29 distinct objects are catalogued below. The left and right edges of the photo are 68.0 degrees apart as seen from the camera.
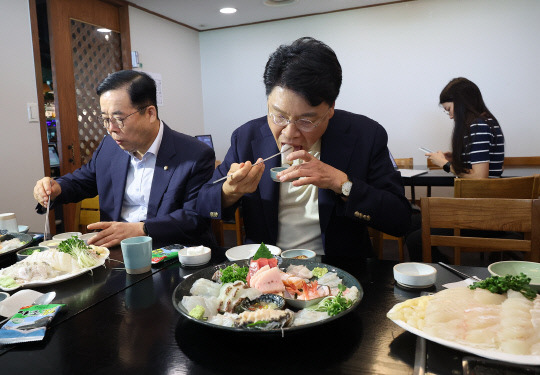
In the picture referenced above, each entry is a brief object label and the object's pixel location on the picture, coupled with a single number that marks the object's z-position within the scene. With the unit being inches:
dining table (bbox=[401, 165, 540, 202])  129.3
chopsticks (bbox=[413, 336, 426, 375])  27.4
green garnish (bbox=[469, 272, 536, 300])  33.2
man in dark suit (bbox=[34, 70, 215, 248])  77.1
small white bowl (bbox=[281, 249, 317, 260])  52.5
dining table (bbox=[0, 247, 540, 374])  28.7
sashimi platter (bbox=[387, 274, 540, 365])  26.7
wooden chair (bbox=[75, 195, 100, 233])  94.2
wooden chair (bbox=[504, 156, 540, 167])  177.0
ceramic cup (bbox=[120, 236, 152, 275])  49.2
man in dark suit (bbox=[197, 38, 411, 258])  56.3
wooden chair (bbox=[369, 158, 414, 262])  91.2
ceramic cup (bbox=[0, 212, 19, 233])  69.5
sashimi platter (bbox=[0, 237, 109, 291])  46.2
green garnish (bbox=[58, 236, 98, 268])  50.5
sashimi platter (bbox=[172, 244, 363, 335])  31.9
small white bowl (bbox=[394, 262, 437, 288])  41.2
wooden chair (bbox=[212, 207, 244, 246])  106.6
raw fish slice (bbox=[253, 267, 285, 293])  37.4
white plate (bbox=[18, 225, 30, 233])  75.2
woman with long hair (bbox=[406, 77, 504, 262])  112.7
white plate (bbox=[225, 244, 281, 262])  53.1
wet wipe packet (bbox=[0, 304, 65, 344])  33.1
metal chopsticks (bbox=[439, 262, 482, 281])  43.3
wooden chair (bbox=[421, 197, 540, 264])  56.2
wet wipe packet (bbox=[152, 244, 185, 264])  53.8
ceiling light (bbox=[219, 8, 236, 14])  194.0
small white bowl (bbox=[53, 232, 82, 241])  66.1
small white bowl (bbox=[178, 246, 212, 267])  51.9
